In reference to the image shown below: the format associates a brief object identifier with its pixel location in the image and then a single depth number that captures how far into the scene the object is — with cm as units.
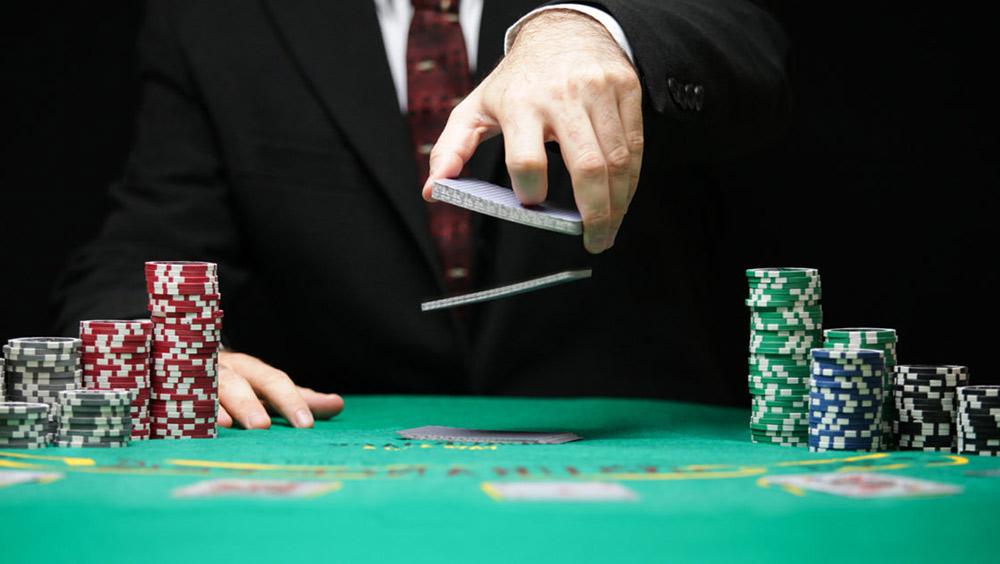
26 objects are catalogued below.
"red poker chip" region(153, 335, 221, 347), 250
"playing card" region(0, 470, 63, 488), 173
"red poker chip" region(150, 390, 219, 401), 247
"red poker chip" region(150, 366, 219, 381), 250
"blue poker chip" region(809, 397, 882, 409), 225
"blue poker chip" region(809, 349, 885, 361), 225
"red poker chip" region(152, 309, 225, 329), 251
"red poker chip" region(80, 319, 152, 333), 243
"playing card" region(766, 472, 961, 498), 170
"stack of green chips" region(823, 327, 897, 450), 246
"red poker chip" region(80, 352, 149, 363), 247
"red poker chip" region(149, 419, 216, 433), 248
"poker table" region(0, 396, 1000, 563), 152
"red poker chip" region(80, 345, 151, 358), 246
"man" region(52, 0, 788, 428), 397
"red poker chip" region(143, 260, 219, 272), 249
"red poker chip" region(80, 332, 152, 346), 246
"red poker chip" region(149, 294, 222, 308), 250
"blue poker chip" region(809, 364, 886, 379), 225
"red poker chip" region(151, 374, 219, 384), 249
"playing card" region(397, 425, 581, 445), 244
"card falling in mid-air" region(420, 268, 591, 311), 236
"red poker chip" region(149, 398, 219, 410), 247
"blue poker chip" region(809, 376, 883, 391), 226
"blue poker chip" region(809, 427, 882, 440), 225
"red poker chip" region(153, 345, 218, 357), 252
